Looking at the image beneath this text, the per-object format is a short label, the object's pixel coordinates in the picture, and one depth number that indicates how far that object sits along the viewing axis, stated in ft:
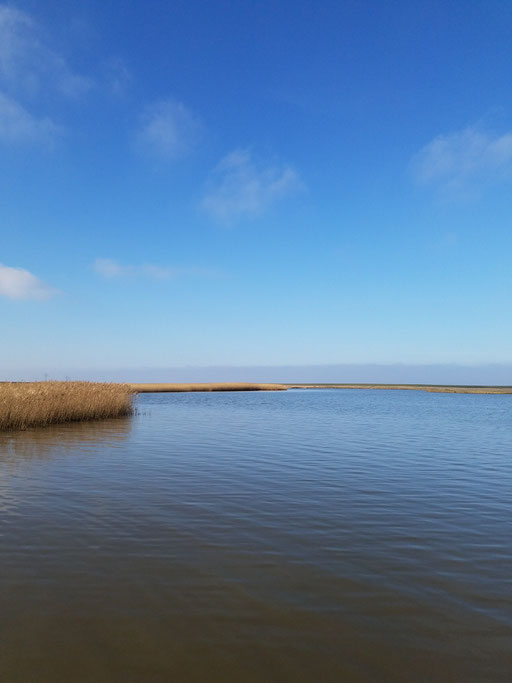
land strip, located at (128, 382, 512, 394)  277.44
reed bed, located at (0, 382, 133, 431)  71.51
